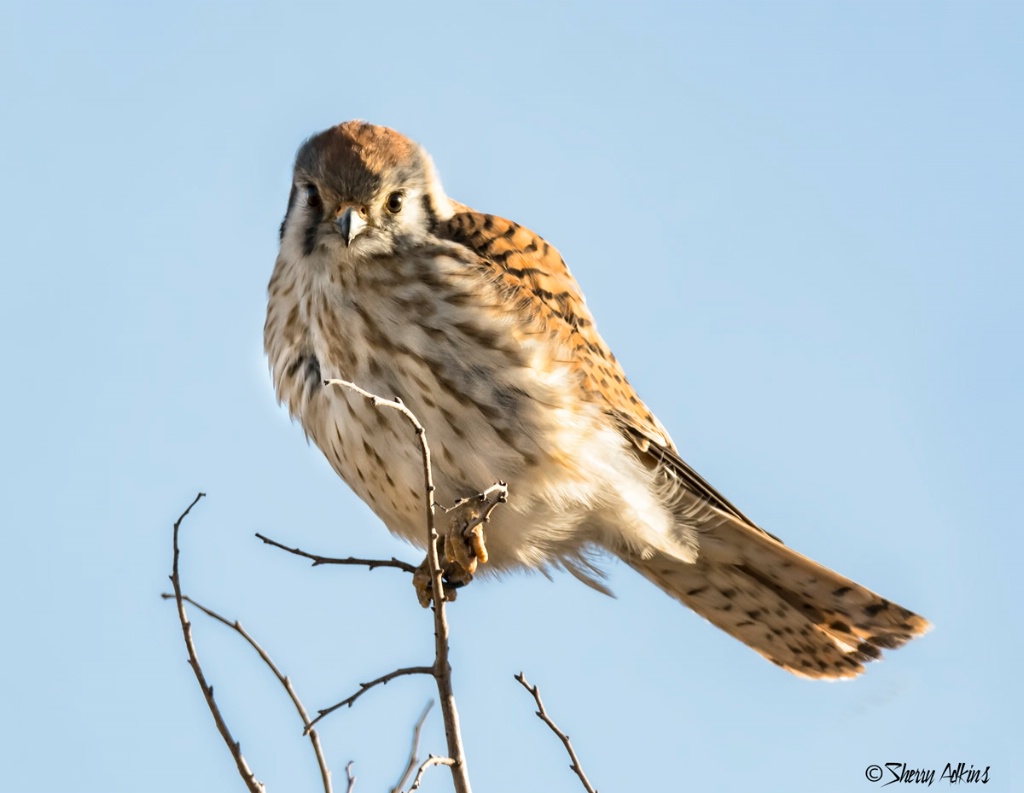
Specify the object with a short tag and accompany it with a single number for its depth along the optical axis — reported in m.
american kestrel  7.09
